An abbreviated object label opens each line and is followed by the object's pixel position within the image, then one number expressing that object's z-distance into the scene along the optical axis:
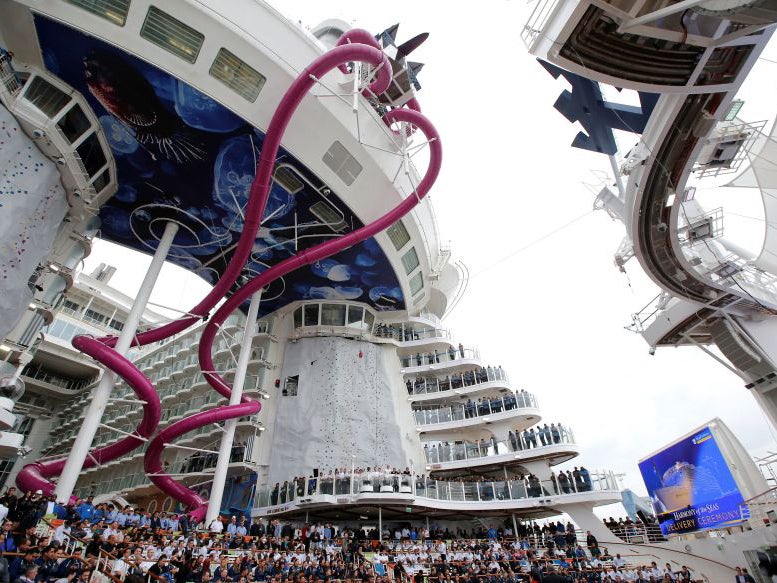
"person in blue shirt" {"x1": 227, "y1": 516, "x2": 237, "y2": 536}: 16.23
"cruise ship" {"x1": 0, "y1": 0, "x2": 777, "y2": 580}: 12.88
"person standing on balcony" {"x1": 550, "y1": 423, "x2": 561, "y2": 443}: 22.17
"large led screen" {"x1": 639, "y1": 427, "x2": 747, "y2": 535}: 15.52
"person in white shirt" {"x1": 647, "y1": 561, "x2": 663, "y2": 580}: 14.76
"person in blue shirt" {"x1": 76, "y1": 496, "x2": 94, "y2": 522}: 13.76
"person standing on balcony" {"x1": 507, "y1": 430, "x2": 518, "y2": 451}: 23.34
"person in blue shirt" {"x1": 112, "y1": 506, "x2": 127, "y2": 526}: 14.69
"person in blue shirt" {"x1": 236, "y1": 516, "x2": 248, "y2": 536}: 16.69
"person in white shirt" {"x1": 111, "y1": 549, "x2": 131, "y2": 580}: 9.24
